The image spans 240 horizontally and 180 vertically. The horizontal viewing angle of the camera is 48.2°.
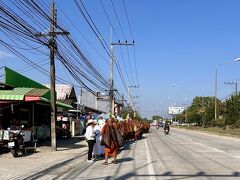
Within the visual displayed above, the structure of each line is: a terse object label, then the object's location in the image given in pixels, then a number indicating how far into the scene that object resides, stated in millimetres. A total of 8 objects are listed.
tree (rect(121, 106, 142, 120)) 65291
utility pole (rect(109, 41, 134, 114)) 28011
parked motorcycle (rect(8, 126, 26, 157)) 10968
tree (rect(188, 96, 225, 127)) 57360
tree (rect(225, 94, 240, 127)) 40263
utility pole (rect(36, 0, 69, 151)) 13059
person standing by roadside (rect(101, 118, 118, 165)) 9923
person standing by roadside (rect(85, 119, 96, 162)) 10664
